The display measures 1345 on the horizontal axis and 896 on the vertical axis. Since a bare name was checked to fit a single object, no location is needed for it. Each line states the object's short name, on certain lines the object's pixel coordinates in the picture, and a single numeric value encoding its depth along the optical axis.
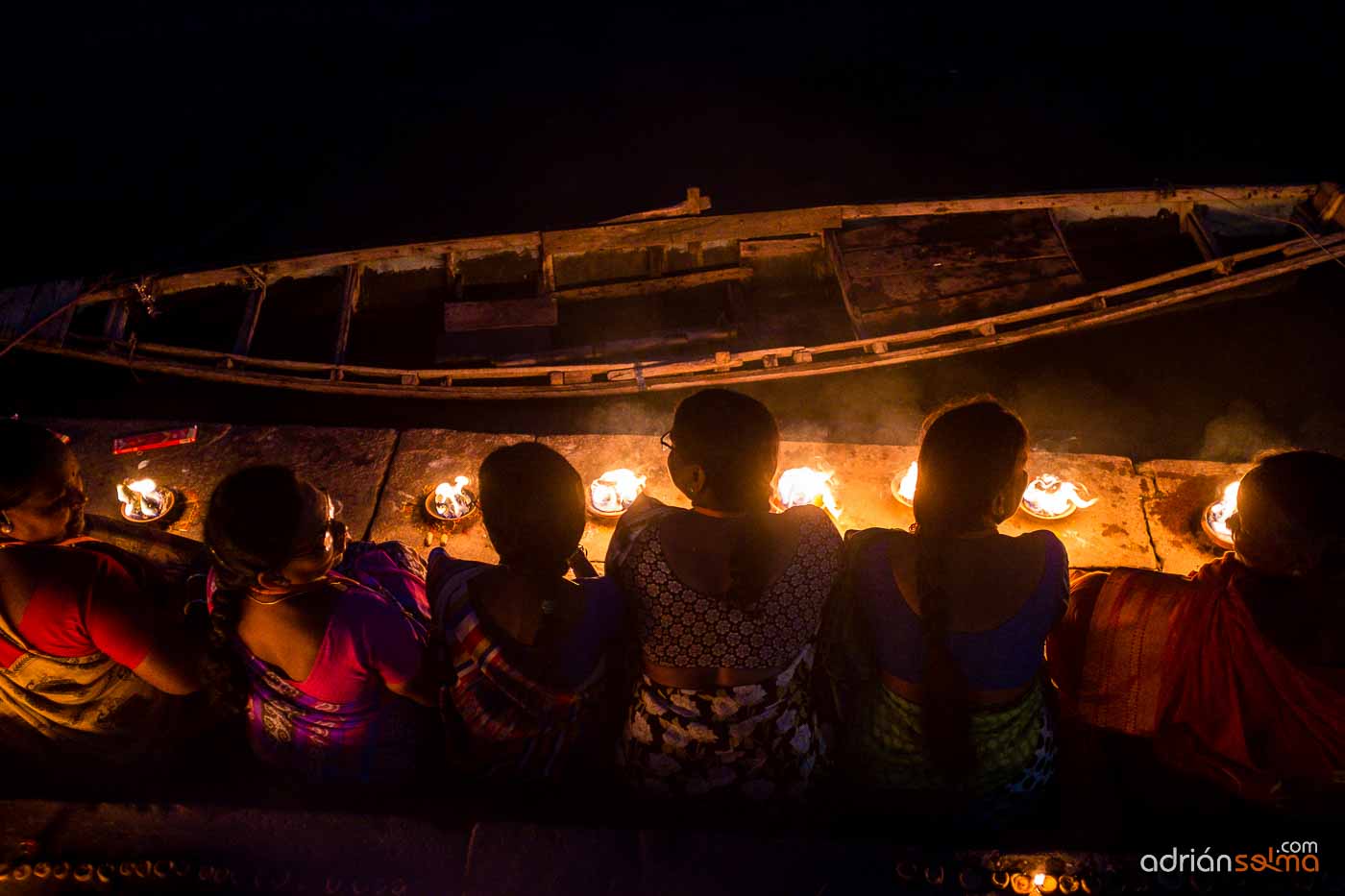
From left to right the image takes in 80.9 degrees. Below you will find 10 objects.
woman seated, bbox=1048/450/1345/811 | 2.30
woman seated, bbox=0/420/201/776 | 2.46
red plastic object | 4.95
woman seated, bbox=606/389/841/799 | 2.36
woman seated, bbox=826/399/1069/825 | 2.40
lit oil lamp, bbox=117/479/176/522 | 4.41
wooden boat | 5.01
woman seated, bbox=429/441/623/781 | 2.29
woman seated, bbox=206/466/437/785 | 2.29
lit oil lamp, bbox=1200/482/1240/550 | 4.03
